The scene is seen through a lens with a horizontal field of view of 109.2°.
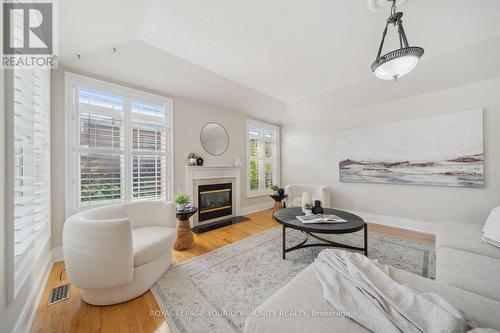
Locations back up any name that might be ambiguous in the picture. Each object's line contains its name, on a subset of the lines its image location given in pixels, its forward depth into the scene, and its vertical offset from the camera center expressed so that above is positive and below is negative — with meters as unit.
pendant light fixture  1.42 +0.89
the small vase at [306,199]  2.63 -0.50
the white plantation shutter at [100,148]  2.48 +0.26
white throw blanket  0.78 -0.70
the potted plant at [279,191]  4.28 -0.61
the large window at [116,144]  2.45 +0.34
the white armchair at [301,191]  4.15 -0.67
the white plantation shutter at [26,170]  1.16 -0.03
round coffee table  2.04 -0.72
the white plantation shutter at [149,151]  2.93 +0.25
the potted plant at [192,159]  3.51 +0.13
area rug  1.46 -1.22
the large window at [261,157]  4.79 +0.23
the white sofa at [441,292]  0.84 -0.75
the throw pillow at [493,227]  1.74 -0.64
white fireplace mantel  3.50 -0.19
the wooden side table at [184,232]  2.56 -0.98
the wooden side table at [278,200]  4.25 -0.83
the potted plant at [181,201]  2.61 -0.52
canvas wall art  2.86 +0.26
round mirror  3.84 +0.61
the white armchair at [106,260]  1.48 -0.82
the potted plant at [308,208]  2.55 -0.62
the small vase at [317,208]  2.56 -0.62
